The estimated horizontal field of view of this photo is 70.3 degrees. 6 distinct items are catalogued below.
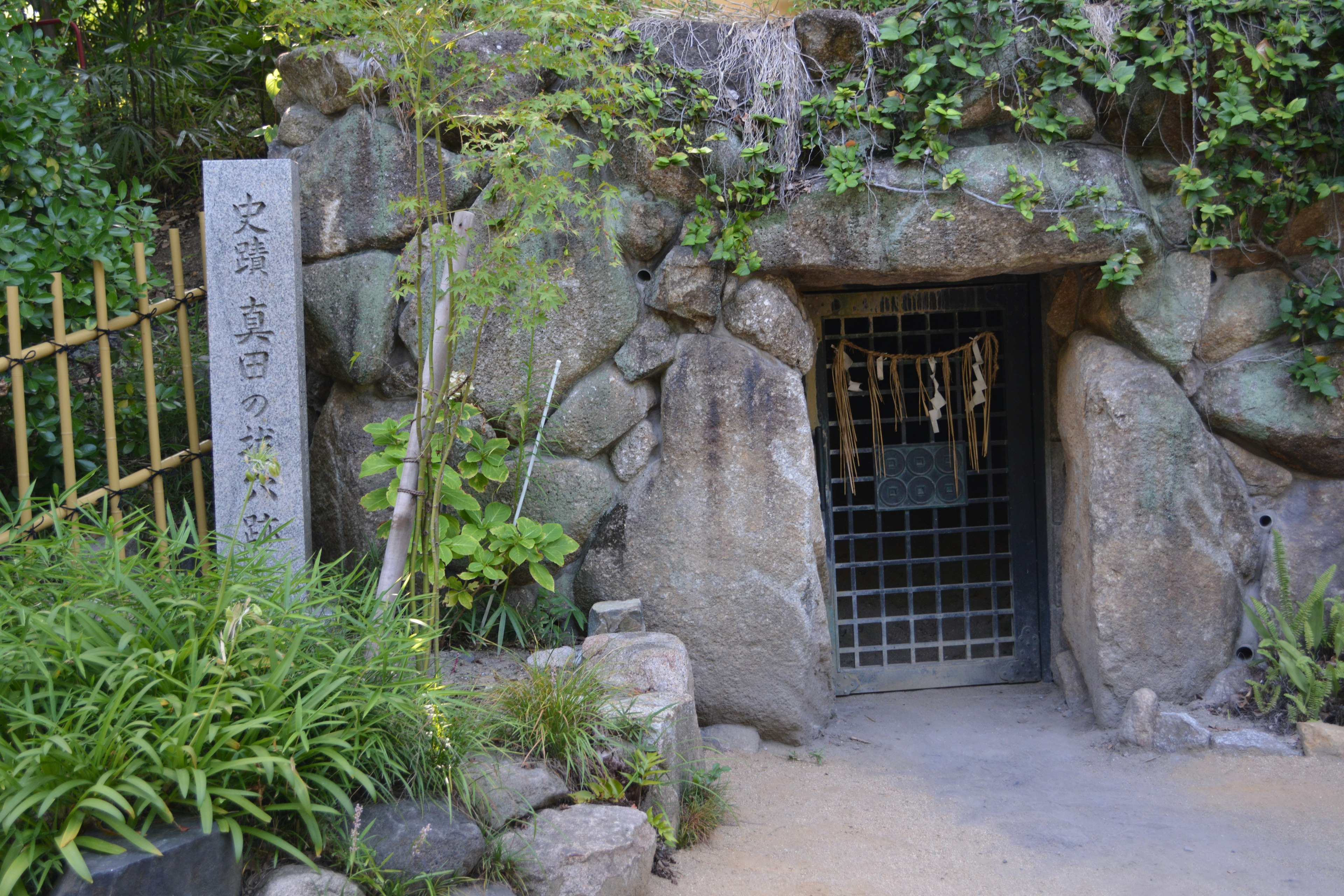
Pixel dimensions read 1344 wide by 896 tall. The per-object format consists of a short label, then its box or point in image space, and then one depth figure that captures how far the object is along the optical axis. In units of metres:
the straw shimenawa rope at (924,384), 4.72
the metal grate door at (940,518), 4.74
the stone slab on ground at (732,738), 3.95
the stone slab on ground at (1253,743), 3.69
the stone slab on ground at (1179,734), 3.80
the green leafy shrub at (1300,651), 3.75
